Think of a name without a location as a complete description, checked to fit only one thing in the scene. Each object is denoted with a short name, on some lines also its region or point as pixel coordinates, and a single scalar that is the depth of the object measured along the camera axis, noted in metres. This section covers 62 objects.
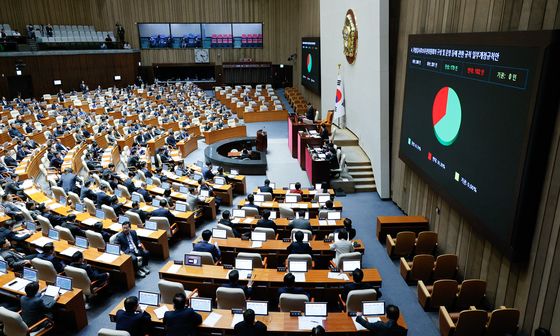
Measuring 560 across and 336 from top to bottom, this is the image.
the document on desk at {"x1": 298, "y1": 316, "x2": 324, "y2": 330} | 5.66
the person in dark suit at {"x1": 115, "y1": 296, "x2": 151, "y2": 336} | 5.47
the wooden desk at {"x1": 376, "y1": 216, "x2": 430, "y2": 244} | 9.68
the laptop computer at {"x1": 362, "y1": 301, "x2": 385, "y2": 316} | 5.80
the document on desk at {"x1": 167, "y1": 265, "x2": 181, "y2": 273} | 7.18
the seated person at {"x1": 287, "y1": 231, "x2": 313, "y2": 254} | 7.77
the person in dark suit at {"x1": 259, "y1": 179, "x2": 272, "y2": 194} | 11.59
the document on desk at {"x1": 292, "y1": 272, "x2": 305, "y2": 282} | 6.91
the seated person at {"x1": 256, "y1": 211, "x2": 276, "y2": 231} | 9.02
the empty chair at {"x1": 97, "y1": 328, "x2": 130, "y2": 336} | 4.96
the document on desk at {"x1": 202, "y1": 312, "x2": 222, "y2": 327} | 5.71
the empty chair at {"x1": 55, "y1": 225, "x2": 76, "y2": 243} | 8.35
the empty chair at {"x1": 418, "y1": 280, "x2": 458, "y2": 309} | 6.88
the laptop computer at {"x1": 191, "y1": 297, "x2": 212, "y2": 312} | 5.98
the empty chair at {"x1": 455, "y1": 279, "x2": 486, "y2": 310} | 6.81
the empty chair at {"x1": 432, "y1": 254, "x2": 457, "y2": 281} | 7.74
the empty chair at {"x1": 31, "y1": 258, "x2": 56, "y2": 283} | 6.93
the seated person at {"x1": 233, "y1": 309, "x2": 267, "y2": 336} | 5.17
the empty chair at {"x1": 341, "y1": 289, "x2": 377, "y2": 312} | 6.19
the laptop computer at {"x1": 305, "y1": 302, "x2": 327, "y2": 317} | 5.84
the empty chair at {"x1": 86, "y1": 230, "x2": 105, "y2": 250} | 8.19
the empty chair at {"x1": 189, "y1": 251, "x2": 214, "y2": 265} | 7.50
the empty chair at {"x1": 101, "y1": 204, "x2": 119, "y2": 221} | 9.77
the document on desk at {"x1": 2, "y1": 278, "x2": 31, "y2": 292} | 6.69
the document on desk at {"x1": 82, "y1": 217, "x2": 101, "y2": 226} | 9.36
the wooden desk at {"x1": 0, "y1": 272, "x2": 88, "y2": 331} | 6.40
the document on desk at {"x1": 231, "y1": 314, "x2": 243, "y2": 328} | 5.74
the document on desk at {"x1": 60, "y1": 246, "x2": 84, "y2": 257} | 7.86
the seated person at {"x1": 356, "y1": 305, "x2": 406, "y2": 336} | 5.25
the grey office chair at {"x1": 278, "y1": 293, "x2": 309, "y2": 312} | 6.05
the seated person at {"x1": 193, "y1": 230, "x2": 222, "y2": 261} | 7.77
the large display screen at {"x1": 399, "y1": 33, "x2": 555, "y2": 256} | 5.69
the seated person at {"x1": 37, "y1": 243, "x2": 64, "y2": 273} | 7.08
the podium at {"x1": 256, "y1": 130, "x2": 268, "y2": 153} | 17.11
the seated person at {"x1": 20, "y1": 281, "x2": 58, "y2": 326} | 6.07
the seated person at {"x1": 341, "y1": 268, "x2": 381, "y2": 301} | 6.36
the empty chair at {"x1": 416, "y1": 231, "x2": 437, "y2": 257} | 8.80
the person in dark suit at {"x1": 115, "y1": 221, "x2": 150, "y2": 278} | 8.24
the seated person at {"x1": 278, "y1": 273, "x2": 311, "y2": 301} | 6.25
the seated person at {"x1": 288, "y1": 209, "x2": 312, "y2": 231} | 8.98
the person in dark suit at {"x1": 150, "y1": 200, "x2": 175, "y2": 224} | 9.60
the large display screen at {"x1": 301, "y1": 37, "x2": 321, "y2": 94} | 23.05
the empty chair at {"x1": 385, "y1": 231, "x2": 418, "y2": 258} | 8.84
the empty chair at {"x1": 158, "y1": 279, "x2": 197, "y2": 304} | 6.32
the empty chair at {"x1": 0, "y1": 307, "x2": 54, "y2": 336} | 5.60
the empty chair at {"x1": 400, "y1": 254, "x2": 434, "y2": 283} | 7.79
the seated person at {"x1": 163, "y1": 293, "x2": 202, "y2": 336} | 5.43
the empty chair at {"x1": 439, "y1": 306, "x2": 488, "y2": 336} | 5.91
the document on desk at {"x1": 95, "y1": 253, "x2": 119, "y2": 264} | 7.67
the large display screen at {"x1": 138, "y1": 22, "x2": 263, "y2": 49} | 34.31
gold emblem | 14.59
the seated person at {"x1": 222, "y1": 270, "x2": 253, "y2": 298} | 6.23
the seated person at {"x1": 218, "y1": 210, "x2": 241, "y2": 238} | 8.97
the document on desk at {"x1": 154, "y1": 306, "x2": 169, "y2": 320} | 5.91
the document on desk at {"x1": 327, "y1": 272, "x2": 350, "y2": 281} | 6.99
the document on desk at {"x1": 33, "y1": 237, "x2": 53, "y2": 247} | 8.41
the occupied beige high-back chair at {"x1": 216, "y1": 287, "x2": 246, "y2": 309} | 6.16
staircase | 13.40
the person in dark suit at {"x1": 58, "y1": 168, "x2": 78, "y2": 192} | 11.71
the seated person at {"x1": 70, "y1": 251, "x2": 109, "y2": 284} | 7.11
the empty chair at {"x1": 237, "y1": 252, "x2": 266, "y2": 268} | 7.39
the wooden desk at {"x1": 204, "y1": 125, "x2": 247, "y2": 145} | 19.56
